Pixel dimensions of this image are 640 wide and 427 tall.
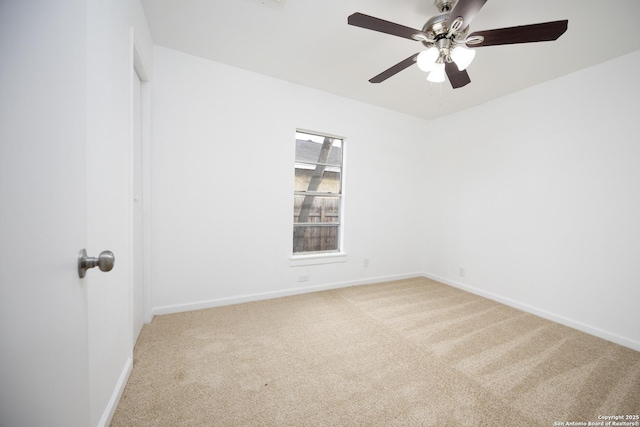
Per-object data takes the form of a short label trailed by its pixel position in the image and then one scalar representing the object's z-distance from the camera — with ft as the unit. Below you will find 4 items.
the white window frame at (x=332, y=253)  10.53
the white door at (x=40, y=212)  1.47
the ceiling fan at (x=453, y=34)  4.47
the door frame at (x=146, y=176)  7.05
